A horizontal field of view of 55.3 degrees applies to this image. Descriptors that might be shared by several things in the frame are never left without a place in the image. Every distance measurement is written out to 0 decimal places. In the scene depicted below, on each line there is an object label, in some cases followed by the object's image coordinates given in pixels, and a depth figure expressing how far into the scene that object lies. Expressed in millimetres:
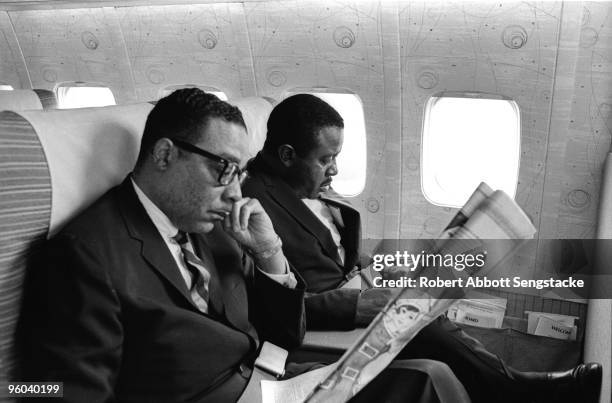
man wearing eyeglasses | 1492
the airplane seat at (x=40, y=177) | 1472
